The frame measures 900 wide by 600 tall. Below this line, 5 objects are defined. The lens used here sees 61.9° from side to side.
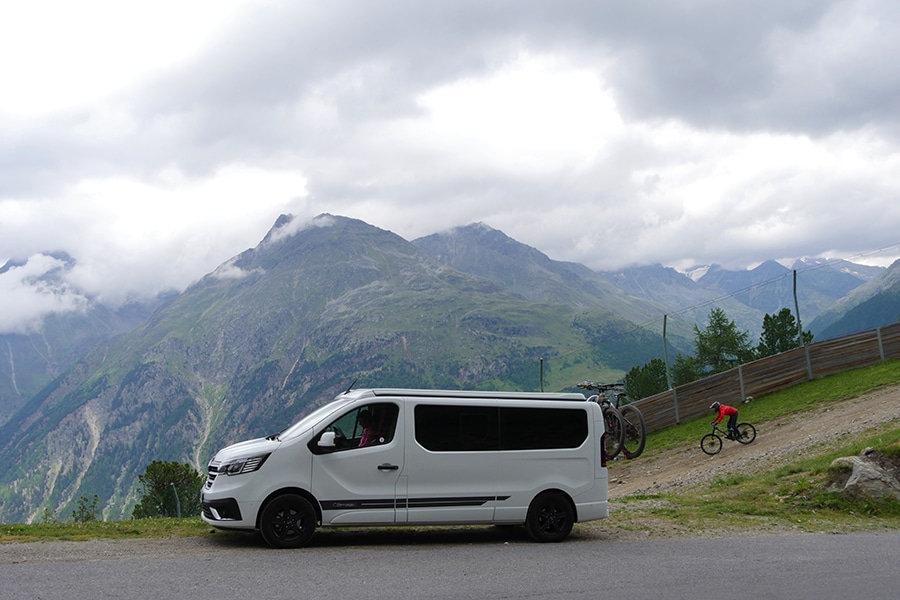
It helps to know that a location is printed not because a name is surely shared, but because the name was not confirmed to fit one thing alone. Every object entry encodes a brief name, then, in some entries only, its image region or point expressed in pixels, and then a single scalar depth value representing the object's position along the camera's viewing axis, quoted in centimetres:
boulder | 1516
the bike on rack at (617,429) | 2323
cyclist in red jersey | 2770
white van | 1167
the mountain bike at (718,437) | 2795
